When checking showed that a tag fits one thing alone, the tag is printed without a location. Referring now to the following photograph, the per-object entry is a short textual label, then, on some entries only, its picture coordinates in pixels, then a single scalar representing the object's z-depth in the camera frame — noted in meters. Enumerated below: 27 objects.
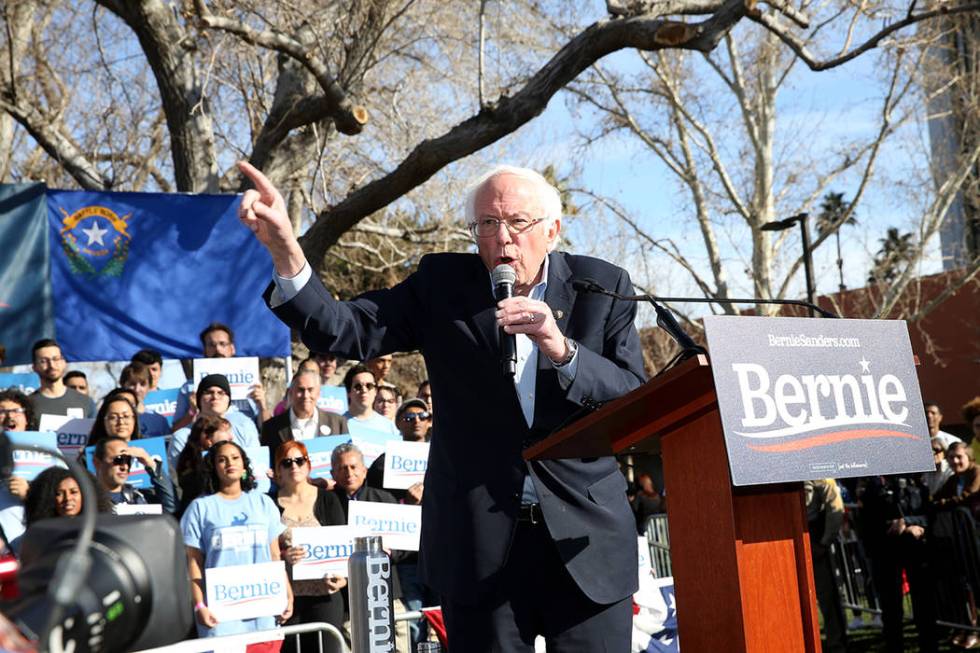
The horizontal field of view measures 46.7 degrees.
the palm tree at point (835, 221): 26.16
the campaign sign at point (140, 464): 7.55
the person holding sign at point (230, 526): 6.93
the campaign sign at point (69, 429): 8.05
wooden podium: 2.87
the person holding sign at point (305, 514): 7.31
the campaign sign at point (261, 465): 7.67
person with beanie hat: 8.22
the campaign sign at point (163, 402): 9.31
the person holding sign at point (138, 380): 9.34
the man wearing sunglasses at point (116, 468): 7.31
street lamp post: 22.98
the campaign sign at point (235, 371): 9.03
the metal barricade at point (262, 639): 5.49
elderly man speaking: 3.05
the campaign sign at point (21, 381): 9.32
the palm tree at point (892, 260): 28.08
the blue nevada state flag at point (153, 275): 10.62
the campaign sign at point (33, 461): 7.20
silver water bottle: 3.73
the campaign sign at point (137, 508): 6.85
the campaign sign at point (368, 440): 8.58
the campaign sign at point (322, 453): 8.41
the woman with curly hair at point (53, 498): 5.79
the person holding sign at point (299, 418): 8.66
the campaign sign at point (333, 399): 9.52
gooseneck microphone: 2.88
